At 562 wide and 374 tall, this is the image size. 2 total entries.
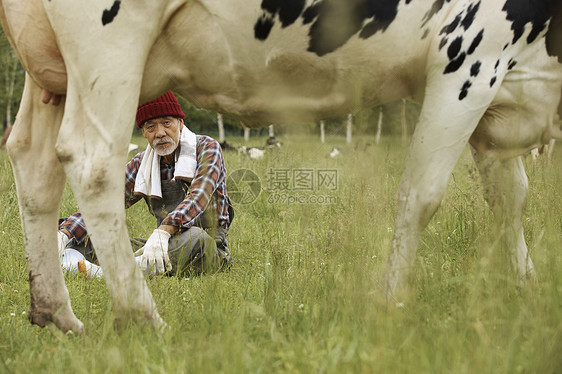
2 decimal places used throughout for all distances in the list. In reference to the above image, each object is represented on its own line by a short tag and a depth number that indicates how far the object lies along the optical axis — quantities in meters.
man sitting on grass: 3.58
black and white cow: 2.13
